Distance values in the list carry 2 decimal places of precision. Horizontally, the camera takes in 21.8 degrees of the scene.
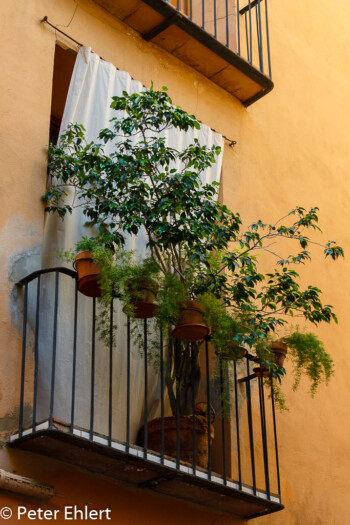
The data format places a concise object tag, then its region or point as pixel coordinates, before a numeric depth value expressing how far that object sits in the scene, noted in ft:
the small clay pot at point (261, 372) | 22.23
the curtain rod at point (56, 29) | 24.35
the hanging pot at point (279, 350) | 22.74
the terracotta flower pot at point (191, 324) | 20.44
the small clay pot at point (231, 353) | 21.32
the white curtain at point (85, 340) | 20.03
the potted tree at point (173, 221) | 21.26
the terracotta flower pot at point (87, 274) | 19.49
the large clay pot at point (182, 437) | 20.71
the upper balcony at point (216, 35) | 26.86
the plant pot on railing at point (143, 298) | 19.77
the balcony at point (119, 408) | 18.83
